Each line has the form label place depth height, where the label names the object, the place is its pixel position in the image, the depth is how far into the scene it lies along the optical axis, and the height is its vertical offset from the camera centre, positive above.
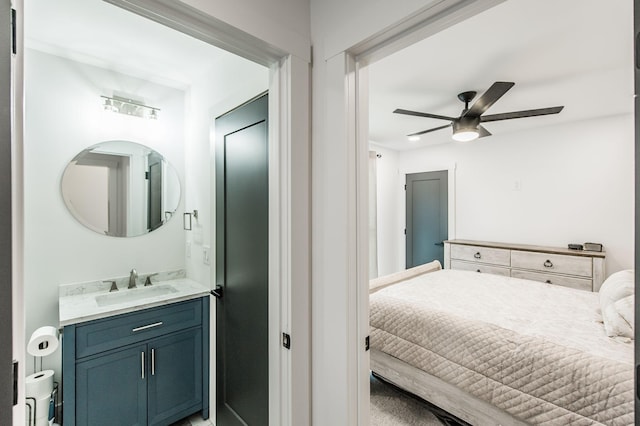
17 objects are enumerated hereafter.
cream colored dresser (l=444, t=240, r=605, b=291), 3.11 -0.61
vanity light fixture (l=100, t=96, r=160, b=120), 2.15 +0.82
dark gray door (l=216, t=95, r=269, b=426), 1.52 -0.29
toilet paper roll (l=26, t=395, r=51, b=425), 1.66 -1.13
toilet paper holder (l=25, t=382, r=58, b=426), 1.64 -1.13
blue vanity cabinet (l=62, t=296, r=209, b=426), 1.58 -0.93
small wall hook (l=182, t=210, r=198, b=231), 2.40 -0.06
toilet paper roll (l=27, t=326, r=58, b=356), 1.49 -0.67
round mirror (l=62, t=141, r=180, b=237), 2.05 +0.19
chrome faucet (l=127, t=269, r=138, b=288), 2.20 -0.49
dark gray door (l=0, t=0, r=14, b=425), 0.58 -0.01
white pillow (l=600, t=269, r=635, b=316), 1.67 -0.46
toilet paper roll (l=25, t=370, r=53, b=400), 1.67 -0.99
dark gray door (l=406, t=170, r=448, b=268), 4.66 -0.07
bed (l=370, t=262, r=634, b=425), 1.39 -0.79
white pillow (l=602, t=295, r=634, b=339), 1.56 -0.59
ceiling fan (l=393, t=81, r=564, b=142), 2.26 +0.81
